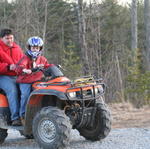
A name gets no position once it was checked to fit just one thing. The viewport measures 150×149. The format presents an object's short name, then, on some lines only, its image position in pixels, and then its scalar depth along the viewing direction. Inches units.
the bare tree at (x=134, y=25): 1655.6
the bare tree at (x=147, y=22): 1520.5
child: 488.1
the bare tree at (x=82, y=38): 1075.8
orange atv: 443.9
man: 505.1
